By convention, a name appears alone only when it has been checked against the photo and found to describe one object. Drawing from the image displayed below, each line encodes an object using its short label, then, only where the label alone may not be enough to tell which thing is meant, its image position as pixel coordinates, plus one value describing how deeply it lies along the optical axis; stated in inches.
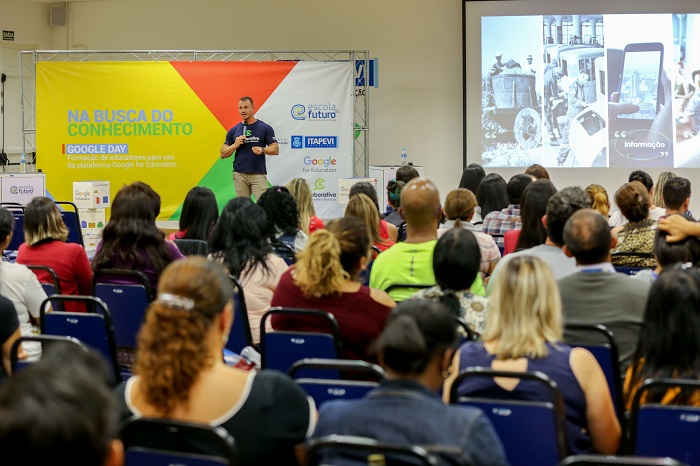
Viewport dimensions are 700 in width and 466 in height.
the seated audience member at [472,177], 339.9
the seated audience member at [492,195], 279.3
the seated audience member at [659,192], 300.1
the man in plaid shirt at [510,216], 255.0
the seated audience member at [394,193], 298.7
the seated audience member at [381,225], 248.1
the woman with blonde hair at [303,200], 259.1
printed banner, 438.9
